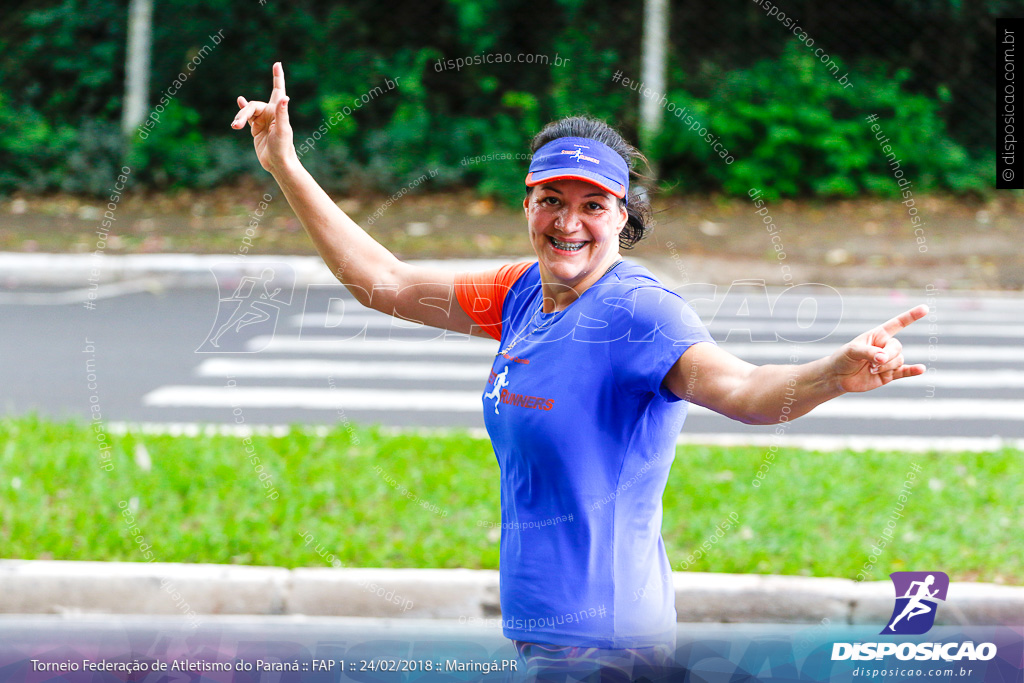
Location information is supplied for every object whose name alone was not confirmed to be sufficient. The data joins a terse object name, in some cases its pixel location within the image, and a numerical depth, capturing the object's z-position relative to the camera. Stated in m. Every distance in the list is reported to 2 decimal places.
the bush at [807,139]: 27.47
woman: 4.11
